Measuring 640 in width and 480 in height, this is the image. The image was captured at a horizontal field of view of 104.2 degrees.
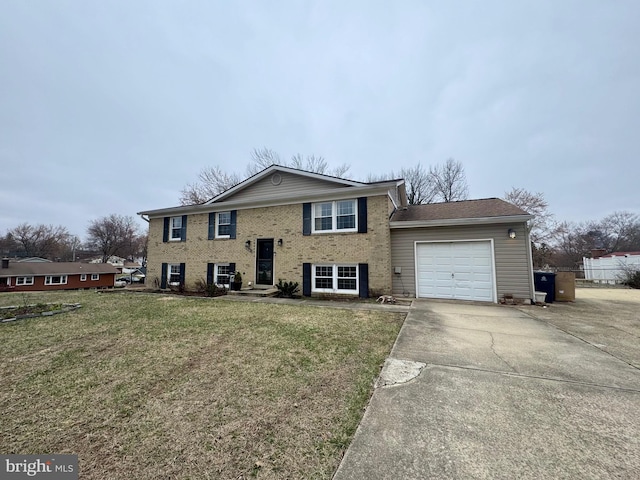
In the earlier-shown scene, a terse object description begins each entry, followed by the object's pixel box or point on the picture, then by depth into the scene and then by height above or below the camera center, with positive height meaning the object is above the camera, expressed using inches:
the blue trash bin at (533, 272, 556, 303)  359.3 -34.7
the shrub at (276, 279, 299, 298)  402.9 -44.5
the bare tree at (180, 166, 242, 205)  961.5 +304.4
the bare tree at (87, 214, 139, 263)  2012.8 +237.8
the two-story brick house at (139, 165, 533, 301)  354.9 +39.4
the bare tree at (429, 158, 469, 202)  939.3 +302.0
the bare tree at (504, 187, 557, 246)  867.4 +163.3
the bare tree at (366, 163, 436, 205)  970.1 +296.0
